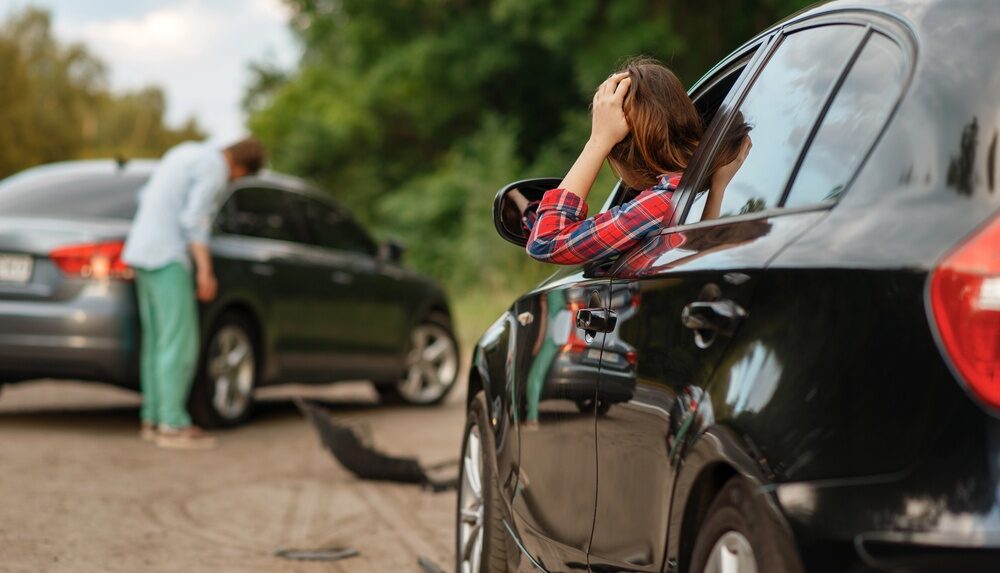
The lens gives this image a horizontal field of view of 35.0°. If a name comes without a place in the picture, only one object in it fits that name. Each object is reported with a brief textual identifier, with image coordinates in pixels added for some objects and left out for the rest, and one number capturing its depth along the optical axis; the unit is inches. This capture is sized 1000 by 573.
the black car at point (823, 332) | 88.1
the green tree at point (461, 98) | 929.5
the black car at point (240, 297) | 372.2
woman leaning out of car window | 148.4
